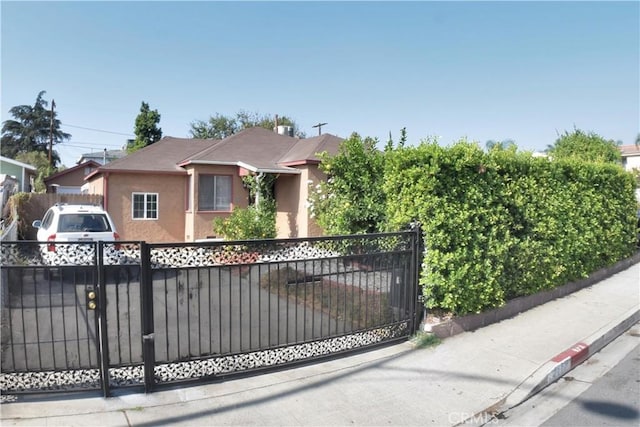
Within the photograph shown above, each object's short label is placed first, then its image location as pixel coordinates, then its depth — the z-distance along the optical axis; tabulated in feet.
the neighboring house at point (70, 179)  100.68
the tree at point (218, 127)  162.30
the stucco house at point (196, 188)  49.34
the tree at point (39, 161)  122.01
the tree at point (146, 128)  103.76
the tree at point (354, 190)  27.20
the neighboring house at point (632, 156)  153.38
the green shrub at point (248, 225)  42.52
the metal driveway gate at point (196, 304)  12.25
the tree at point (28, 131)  194.49
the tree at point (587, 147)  57.67
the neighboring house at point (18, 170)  92.56
